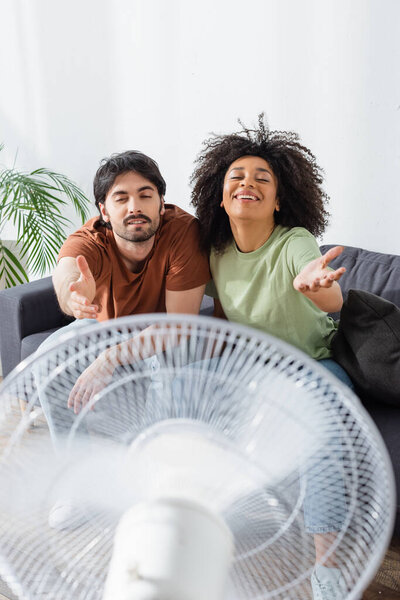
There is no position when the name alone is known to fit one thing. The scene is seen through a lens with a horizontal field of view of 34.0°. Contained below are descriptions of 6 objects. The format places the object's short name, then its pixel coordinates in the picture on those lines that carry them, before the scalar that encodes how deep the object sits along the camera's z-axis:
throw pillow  1.53
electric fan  0.68
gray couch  2.01
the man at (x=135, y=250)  1.58
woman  1.50
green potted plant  2.56
